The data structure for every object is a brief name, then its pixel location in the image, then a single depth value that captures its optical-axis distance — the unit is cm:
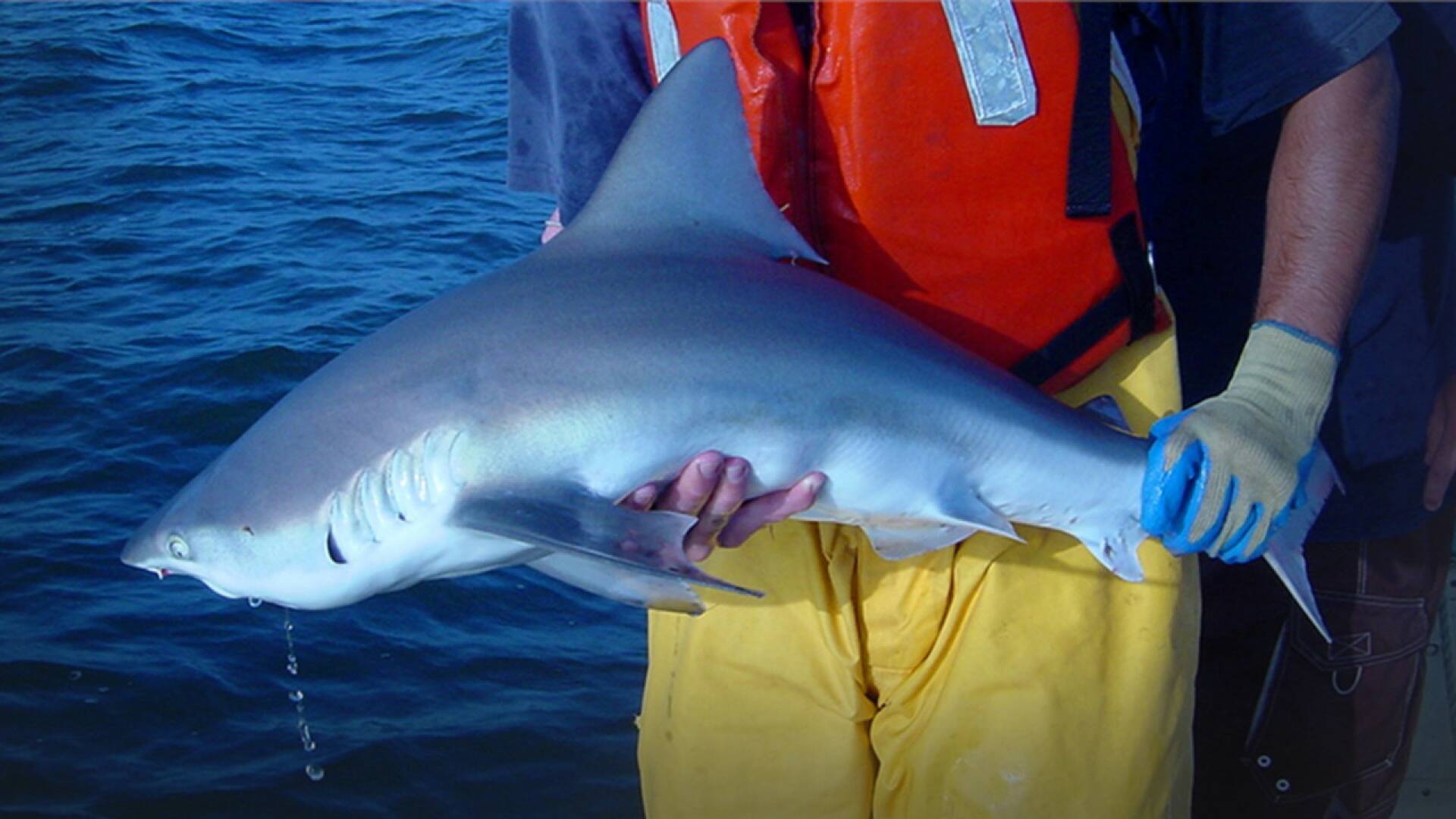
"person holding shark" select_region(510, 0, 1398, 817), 228
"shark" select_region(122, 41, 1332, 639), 208
